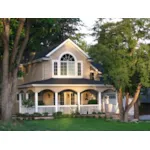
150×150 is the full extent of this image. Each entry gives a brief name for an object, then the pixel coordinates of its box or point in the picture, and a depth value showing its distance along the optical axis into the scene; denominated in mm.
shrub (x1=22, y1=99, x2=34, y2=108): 28781
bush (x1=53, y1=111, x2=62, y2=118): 27869
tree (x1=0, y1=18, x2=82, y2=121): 20062
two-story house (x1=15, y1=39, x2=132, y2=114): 29356
